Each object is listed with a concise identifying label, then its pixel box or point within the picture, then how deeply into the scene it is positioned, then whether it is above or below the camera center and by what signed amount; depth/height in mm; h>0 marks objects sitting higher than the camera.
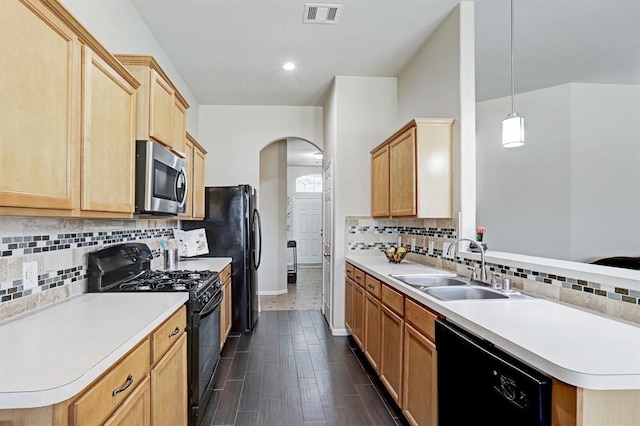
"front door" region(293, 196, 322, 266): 10094 -283
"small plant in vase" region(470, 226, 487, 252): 2513 -116
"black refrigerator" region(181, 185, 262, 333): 4066 -163
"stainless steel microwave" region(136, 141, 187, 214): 2008 +236
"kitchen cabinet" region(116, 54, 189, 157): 2037 +708
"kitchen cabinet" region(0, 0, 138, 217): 1105 +373
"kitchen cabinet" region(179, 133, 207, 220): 3412 +397
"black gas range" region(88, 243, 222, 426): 2123 -431
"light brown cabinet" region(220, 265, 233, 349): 3428 -893
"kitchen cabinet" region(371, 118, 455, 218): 2861 +414
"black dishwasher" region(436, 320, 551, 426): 1117 -601
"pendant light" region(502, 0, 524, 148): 2754 +680
